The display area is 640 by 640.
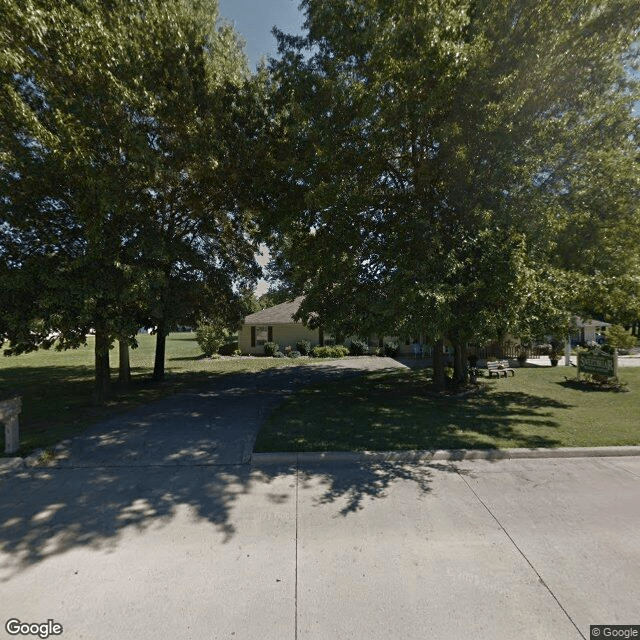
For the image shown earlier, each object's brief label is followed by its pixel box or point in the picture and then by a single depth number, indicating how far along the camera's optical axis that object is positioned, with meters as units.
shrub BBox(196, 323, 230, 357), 26.17
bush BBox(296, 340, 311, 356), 26.94
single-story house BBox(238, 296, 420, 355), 28.06
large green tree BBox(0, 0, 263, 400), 7.33
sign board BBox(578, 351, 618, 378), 12.27
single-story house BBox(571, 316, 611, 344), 30.52
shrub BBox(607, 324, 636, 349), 16.05
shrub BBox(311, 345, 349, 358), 25.39
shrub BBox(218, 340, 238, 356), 28.33
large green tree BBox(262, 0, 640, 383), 7.54
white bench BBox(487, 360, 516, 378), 15.71
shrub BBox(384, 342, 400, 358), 25.50
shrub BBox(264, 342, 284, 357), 26.92
